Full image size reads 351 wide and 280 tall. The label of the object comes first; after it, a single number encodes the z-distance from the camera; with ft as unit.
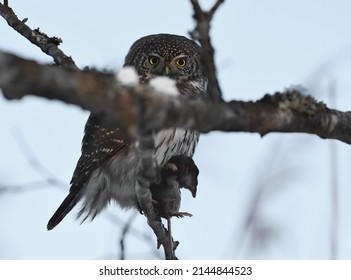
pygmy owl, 29.04
